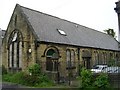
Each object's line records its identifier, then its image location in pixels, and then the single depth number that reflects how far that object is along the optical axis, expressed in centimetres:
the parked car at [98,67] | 1633
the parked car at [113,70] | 1009
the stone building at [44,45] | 1536
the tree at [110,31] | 4178
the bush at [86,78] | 1000
